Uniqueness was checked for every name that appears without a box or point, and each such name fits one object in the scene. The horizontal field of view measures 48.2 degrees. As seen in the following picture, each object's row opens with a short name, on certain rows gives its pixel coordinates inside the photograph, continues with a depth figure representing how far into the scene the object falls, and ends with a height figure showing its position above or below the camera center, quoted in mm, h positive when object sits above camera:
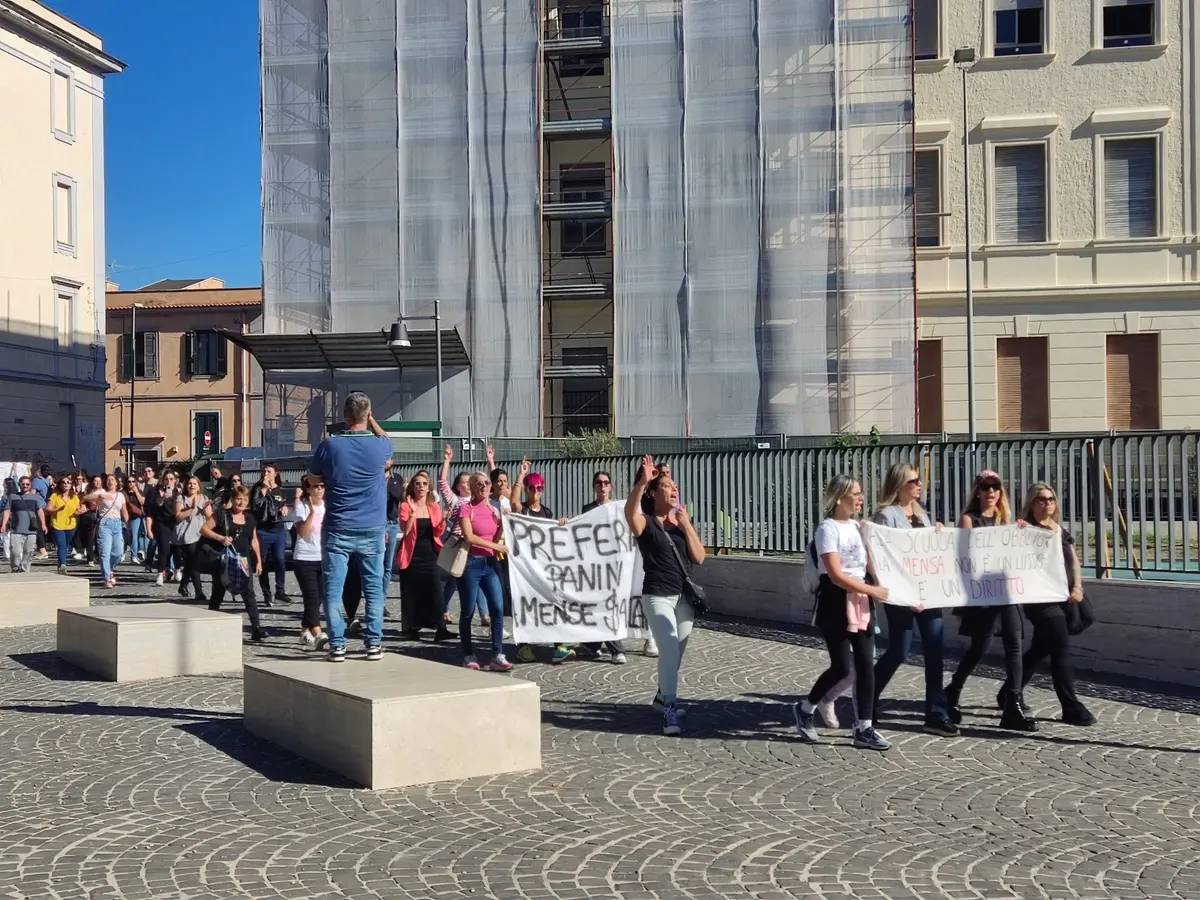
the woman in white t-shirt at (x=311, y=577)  13055 -1135
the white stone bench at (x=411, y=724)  7211 -1472
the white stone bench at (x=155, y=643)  11312 -1555
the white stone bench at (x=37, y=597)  15562 -1575
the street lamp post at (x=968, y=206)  30281 +6009
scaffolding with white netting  33312 +6639
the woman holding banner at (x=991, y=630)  8961 -1198
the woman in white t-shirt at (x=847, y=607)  8266 -928
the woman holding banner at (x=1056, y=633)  9164 -1216
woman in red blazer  13984 -1054
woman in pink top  11820 -955
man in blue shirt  9250 -332
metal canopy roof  34219 +2885
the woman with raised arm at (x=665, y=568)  8898 -739
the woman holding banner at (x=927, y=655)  8898 -1317
